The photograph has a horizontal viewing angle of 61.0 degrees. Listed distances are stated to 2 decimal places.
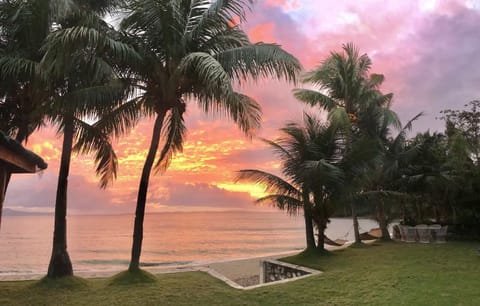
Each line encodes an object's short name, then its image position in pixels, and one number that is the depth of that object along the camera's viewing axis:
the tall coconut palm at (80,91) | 7.55
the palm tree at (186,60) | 8.34
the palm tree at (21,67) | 8.33
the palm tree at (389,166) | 15.71
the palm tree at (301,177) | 12.59
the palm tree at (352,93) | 16.16
